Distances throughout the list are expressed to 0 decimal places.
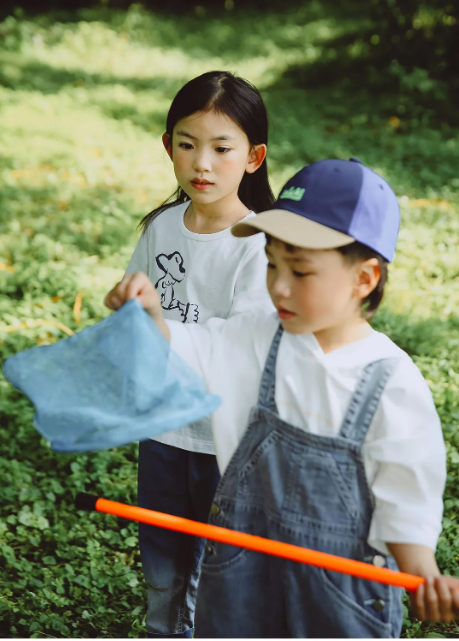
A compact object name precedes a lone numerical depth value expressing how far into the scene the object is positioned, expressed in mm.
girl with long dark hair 2008
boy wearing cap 1487
